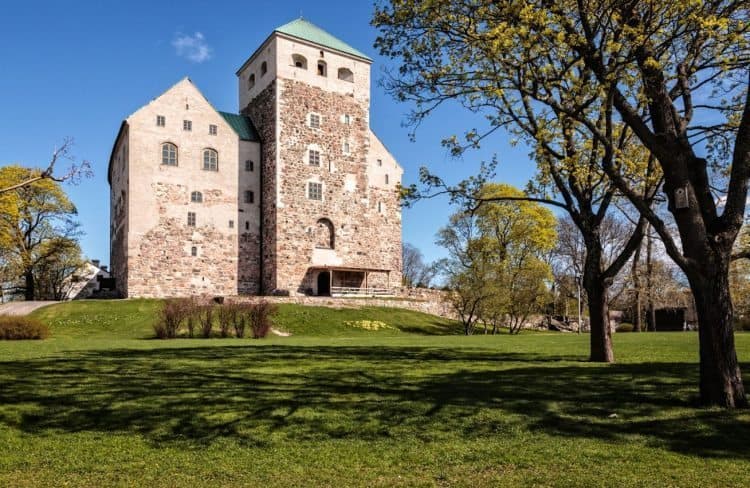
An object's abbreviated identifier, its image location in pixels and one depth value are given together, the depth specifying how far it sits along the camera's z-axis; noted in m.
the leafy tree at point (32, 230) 45.34
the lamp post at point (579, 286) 44.50
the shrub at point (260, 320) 26.77
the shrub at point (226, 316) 27.09
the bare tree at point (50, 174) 13.33
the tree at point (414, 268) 94.00
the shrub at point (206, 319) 26.58
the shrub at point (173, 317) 26.52
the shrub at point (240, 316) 27.16
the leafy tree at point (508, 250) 39.59
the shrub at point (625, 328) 48.19
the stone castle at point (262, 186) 43.34
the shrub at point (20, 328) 24.06
